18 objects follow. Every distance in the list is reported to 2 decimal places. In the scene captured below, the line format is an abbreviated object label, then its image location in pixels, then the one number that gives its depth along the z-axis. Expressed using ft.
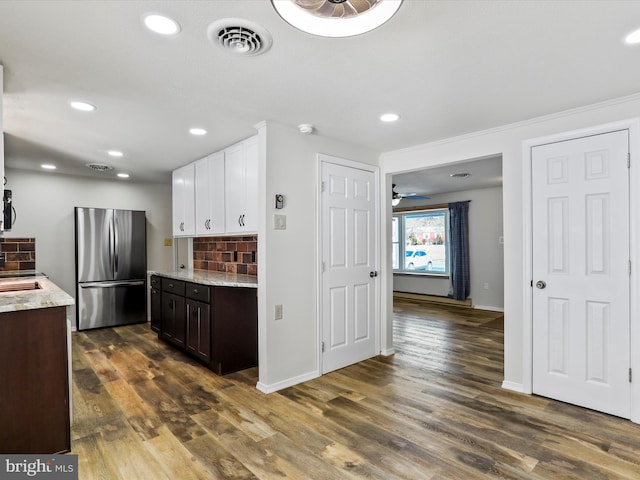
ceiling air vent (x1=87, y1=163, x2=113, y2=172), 14.68
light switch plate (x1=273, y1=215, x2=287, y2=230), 9.84
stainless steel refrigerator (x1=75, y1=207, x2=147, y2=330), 16.60
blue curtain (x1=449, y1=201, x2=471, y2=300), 22.34
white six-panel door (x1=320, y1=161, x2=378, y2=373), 11.15
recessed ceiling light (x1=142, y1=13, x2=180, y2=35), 5.07
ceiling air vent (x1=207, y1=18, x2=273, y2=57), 5.25
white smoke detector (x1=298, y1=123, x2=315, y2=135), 9.81
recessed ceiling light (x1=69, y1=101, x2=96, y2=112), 8.26
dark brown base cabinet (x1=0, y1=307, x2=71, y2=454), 6.18
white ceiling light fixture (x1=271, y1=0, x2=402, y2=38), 4.43
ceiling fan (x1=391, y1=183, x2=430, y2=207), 23.84
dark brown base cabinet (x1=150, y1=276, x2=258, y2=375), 10.82
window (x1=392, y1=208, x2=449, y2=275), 24.75
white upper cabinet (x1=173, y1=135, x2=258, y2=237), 11.24
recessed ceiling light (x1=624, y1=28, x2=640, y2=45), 5.55
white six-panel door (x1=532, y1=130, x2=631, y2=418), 8.23
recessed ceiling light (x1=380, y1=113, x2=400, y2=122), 9.01
